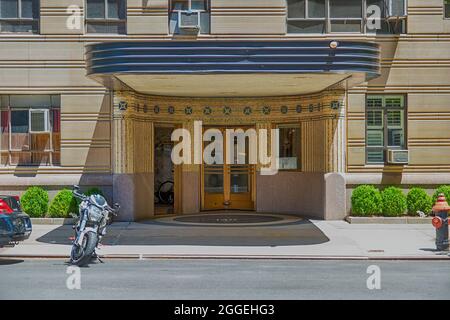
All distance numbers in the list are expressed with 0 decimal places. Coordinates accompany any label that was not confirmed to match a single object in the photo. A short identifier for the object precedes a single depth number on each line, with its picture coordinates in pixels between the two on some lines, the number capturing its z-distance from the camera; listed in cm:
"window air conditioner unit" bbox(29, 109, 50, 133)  2167
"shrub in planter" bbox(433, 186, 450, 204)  2116
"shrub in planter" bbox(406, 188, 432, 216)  2127
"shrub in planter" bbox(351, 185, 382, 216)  2112
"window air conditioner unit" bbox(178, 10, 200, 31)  2136
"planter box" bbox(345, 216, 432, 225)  2092
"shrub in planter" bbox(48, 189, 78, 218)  2111
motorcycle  1411
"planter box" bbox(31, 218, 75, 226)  2104
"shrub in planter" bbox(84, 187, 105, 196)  2095
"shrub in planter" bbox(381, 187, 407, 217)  2112
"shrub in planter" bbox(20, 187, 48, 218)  2114
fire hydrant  1598
